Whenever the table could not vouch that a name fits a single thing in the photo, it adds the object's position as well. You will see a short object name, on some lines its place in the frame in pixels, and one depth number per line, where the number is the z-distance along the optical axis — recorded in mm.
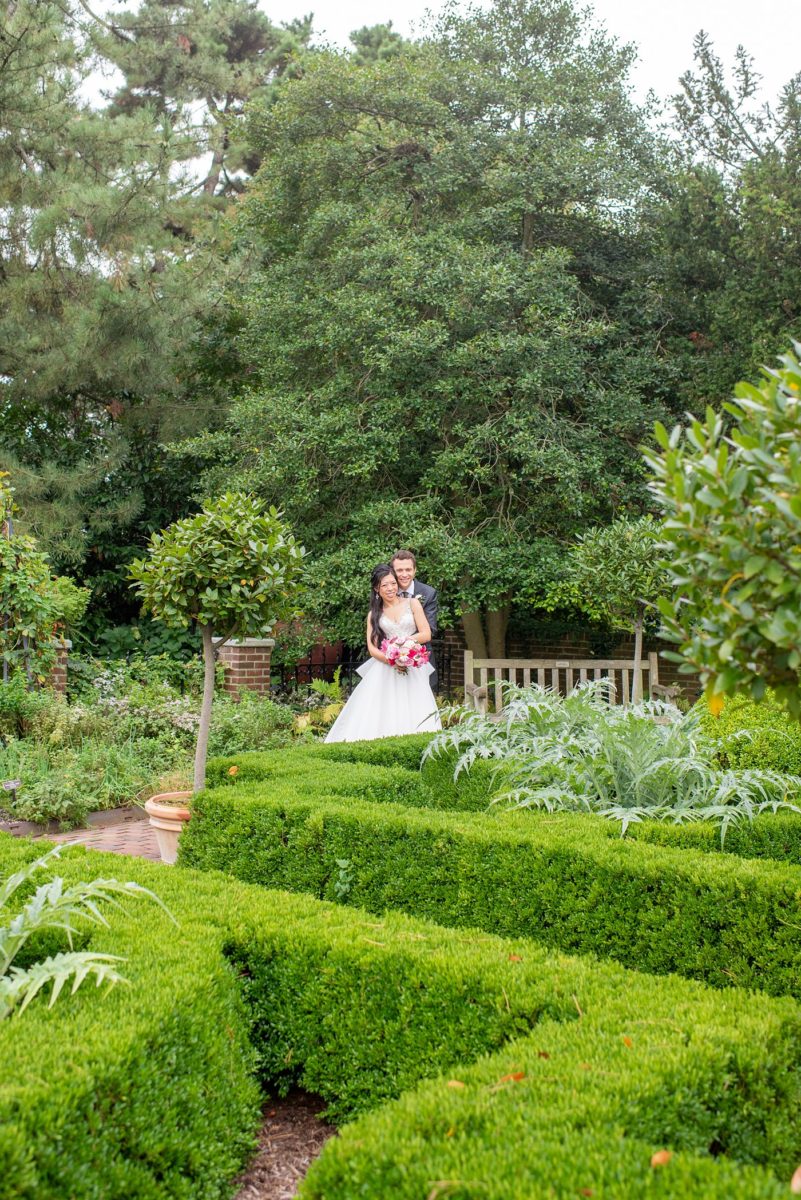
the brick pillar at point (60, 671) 10531
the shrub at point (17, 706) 9086
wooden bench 8348
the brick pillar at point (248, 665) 11375
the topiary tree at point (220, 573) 5520
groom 7688
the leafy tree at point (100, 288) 12094
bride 7605
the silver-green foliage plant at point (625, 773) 4156
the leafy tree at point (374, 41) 17188
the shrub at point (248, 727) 9352
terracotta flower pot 5357
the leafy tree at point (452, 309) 10898
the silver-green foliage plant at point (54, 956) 2357
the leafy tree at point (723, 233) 10875
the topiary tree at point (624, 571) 8195
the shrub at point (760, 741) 5242
